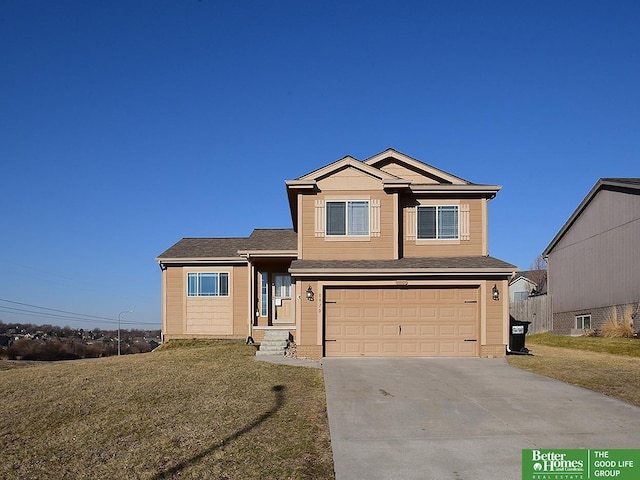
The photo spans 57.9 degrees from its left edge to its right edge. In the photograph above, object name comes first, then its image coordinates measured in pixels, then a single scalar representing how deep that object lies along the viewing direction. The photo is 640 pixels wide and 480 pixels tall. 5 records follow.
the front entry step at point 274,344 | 18.30
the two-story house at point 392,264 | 17.42
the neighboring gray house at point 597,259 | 26.11
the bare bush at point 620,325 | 24.09
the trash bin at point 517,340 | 18.27
